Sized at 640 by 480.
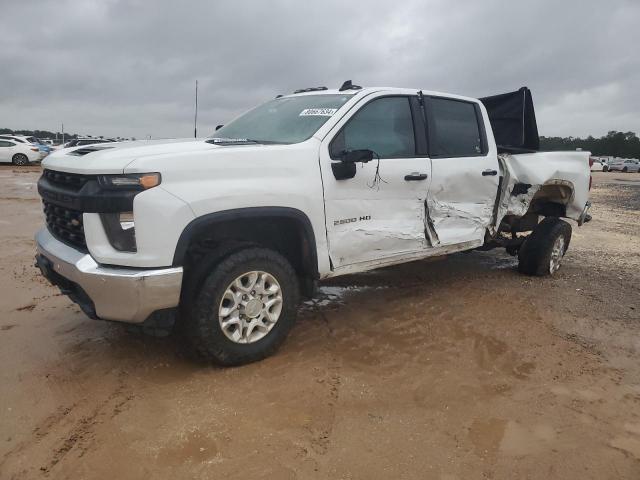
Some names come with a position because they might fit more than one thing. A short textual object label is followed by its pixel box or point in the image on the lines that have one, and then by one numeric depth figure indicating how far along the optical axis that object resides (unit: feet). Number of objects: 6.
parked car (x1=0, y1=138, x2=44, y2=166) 76.74
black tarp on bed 20.67
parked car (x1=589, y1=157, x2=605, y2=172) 148.58
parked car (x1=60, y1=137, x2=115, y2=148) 61.82
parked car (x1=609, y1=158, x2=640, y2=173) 142.72
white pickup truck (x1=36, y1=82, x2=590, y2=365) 9.71
